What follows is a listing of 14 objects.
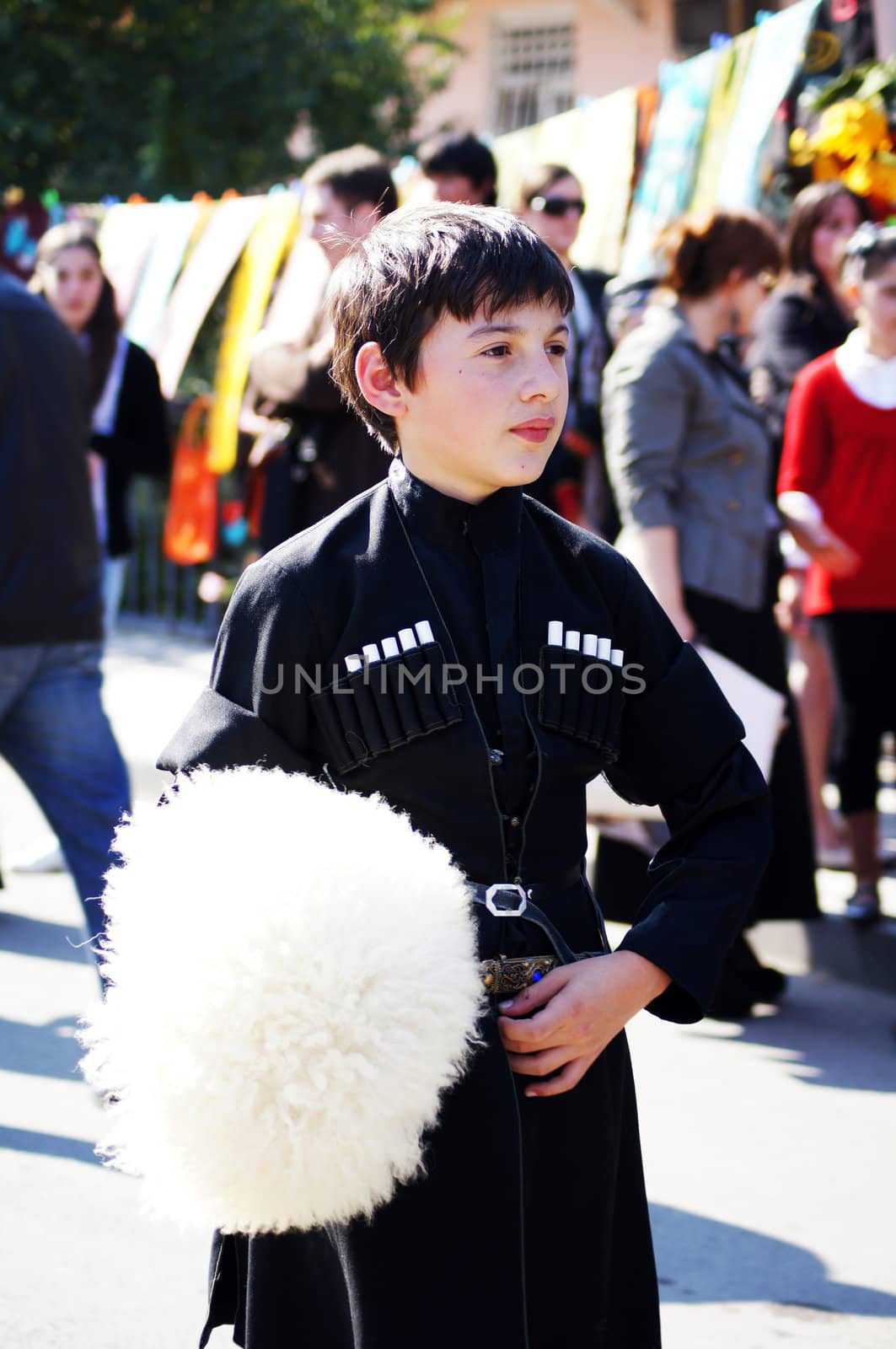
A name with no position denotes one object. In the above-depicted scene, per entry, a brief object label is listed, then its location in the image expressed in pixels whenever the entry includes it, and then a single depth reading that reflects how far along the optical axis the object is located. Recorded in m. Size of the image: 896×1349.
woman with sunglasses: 5.34
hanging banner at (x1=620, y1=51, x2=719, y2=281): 6.71
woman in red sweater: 4.71
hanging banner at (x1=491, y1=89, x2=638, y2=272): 7.19
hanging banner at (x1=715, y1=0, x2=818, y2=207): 6.14
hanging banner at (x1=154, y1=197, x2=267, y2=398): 9.22
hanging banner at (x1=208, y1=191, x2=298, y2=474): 8.94
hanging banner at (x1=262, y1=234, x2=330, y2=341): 8.16
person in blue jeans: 3.91
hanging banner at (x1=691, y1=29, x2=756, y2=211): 6.49
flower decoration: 5.95
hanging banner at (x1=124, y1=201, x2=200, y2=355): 9.71
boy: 1.83
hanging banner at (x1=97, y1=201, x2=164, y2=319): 10.01
